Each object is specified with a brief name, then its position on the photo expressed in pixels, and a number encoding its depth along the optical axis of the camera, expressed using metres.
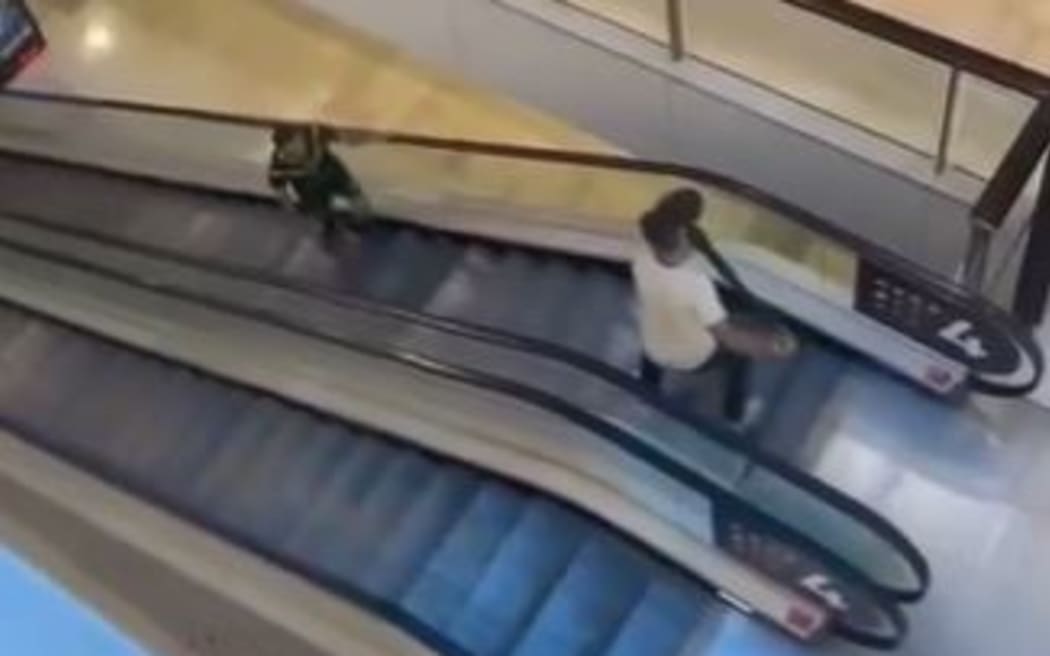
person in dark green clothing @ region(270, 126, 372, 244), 6.65
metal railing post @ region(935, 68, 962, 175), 5.17
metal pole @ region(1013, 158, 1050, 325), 4.89
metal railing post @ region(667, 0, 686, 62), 6.02
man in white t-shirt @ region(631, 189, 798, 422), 5.06
